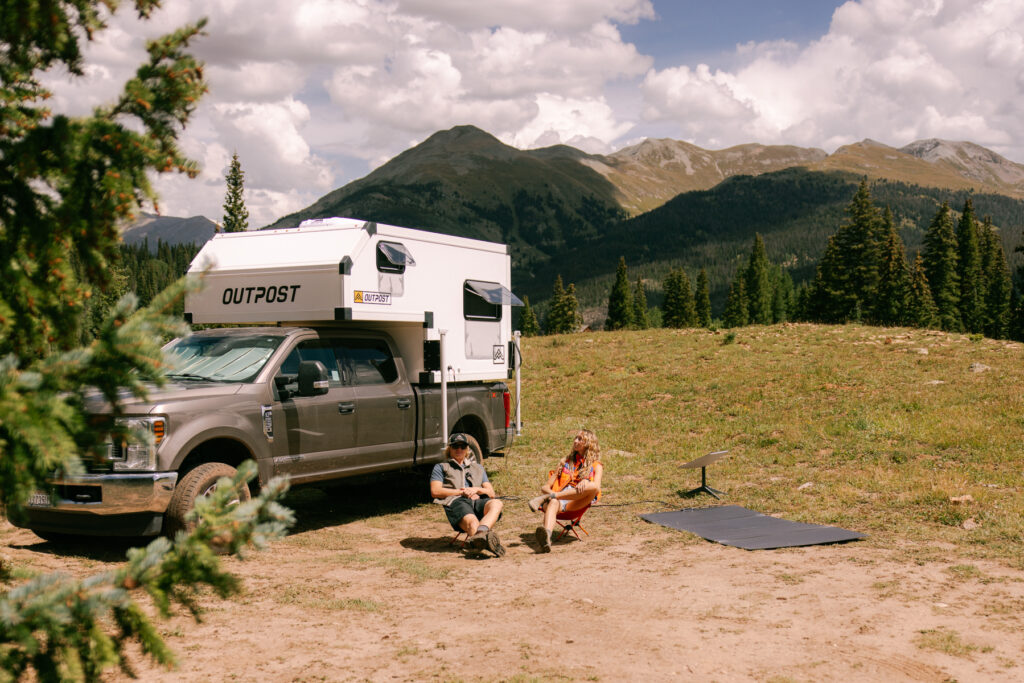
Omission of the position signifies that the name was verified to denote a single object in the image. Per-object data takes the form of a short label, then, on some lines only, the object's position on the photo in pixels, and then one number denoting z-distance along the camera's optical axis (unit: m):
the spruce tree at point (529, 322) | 112.88
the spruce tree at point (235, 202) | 62.38
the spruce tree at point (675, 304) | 95.88
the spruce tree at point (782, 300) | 113.56
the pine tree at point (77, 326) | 2.30
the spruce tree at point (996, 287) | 71.56
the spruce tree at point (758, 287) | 99.12
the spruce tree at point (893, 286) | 65.06
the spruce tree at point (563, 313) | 97.80
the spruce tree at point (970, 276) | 70.56
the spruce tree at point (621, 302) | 97.44
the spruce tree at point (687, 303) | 94.62
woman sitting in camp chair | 9.14
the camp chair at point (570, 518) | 9.33
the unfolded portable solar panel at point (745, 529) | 8.80
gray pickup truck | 7.25
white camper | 9.73
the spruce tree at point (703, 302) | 104.44
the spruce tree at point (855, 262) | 64.25
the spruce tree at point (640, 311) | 103.62
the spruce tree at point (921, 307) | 65.69
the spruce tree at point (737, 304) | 100.25
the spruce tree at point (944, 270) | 68.00
